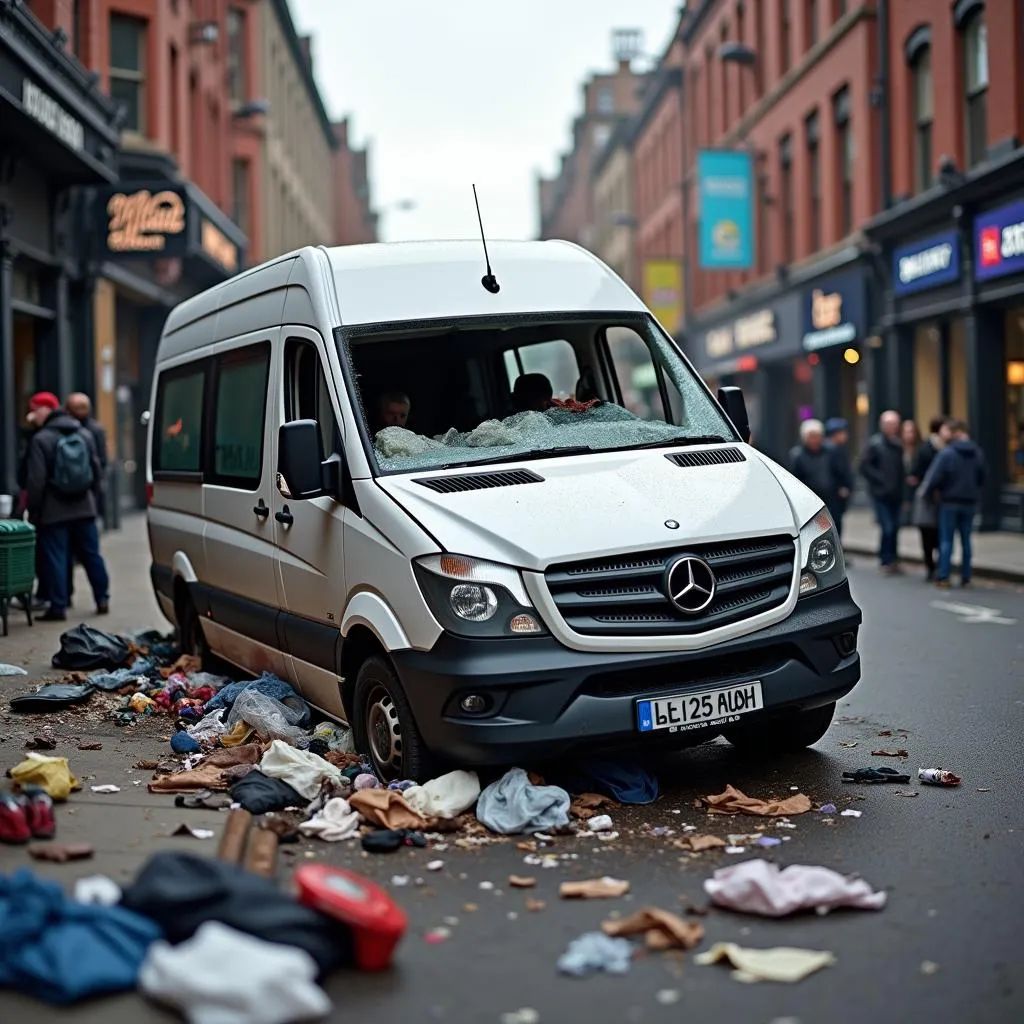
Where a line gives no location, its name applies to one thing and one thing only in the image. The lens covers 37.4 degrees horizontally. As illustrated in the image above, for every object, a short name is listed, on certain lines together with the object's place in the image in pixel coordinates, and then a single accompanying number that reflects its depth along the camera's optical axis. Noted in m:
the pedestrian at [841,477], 18.86
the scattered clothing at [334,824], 5.82
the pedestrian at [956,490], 16.25
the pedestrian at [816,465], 18.84
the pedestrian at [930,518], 16.81
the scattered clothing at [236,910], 4.14
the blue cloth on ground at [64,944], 3.98
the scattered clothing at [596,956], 4.28
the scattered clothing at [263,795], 6.22
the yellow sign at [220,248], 29.88
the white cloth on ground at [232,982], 3.72
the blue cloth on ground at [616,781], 6.29
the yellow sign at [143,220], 23.70
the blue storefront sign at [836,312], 28.28
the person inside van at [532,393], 7.57
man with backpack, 13.24
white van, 5.93
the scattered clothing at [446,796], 6.01
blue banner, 34.94
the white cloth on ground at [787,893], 4.70
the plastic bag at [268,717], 7.44
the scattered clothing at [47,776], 6.38
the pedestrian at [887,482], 18.23
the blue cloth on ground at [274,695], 7.82
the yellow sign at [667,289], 45.41
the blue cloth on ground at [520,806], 5.85
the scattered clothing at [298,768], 6.41
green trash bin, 11.93
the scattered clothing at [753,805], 6.02
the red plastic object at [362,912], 4.21
